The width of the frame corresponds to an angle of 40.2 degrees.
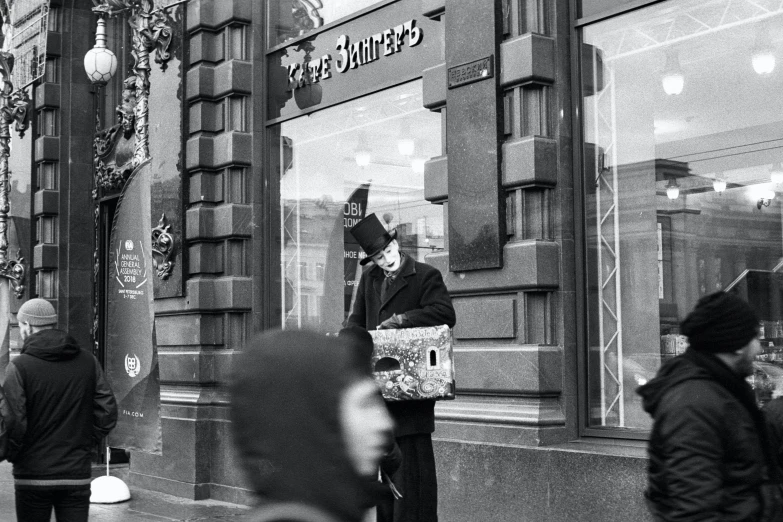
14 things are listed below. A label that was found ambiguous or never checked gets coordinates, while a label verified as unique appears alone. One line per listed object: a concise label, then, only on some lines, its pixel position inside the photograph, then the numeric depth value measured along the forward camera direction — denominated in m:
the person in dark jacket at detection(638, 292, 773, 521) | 3.12
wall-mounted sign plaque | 7.70
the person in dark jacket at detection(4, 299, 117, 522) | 5.89
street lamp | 11.50
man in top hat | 5.99
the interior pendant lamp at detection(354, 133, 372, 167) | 9.69
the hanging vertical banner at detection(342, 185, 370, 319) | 9.71
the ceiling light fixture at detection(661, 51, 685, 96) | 7.11
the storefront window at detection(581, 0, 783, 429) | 6.61
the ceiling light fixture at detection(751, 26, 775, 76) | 6.61
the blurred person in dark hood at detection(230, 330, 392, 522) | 1.62
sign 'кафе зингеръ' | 8.98
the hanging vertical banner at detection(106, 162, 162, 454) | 9.11
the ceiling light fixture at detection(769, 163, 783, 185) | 6.51
